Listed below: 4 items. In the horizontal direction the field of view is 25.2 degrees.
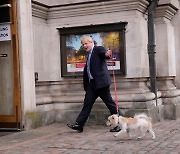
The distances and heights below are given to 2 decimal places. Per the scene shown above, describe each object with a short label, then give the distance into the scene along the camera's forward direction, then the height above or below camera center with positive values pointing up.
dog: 6.66 -0.90
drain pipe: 9.14 +0.53
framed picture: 8.86 +0.56
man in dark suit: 7.60 -0.24
